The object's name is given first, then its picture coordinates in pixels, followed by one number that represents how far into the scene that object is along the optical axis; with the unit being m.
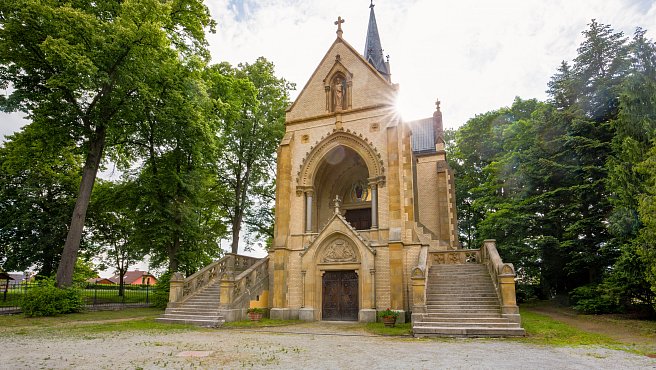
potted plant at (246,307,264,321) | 17.39
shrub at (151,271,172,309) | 23.14
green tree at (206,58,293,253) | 28.28
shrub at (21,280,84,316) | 17.02
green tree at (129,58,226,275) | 20.41
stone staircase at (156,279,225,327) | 16.38
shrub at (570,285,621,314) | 17.91
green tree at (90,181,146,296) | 23.06
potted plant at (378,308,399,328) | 15.55
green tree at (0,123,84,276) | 27.45
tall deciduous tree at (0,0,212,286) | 16.77
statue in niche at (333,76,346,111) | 20.78
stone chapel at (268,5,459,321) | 17.92
